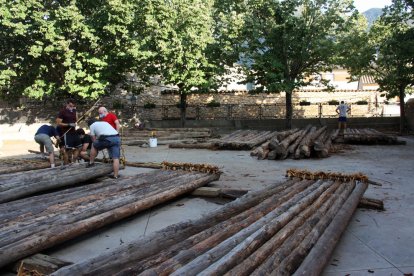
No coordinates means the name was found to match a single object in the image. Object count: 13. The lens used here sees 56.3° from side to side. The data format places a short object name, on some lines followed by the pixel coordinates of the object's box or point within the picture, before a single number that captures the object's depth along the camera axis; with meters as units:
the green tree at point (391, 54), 17.56
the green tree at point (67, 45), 17.97
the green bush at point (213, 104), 26.95
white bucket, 17.02
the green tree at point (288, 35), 20.75
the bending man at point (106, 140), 8.89
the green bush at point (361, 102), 29.39
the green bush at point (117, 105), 25.20
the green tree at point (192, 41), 20.19
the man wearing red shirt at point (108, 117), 10.19
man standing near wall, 20.63
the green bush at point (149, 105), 25.83
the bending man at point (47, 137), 9.98
